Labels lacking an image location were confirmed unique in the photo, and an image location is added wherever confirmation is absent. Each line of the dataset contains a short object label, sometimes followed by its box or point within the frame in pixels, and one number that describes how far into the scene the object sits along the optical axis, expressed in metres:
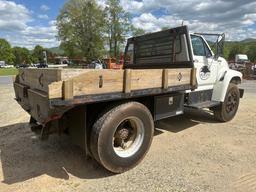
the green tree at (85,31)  29.74
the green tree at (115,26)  30.33
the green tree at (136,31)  31.47
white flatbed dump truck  2.39
